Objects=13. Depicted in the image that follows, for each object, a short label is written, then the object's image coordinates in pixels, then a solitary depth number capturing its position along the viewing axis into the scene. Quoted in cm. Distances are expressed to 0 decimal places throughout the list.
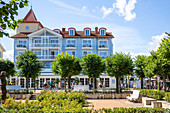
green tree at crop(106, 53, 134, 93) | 2459
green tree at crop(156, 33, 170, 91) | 1389
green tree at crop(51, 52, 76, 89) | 2838
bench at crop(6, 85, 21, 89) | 2579
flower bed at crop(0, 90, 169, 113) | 854
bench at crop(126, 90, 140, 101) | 1764
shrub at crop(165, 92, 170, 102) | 1599
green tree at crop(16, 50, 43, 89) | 2644
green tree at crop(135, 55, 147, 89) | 3394
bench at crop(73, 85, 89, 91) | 2523
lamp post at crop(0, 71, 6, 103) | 1342
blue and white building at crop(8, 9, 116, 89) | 4494
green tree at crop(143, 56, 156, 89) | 2533
